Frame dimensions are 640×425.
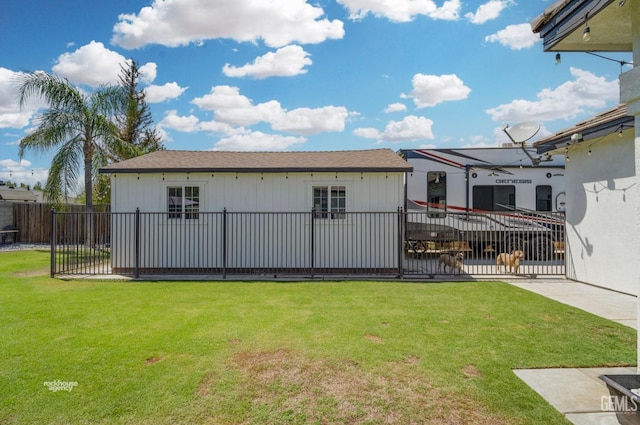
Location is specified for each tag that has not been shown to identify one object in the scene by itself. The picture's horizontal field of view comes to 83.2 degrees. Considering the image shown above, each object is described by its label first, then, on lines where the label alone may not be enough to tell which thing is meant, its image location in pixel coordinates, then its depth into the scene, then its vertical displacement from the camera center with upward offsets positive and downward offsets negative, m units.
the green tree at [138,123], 25.88 +7.06
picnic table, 12.79 -1.08
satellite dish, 8.74 +2.07
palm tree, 14.20 +3.47
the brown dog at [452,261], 9.94 -1.25
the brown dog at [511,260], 9.84 -1.25
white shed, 10.12 +0.04
